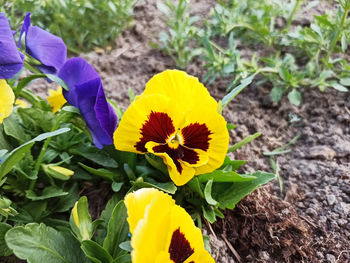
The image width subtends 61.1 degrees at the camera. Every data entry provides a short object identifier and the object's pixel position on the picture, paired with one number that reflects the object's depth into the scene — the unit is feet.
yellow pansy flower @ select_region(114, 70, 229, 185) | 0.50
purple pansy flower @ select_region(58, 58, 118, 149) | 0.52
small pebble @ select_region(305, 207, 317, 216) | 0.63
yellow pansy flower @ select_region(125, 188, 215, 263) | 0.38
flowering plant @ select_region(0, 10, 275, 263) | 0.44
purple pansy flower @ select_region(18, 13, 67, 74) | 0.55
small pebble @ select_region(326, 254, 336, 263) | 0.56
